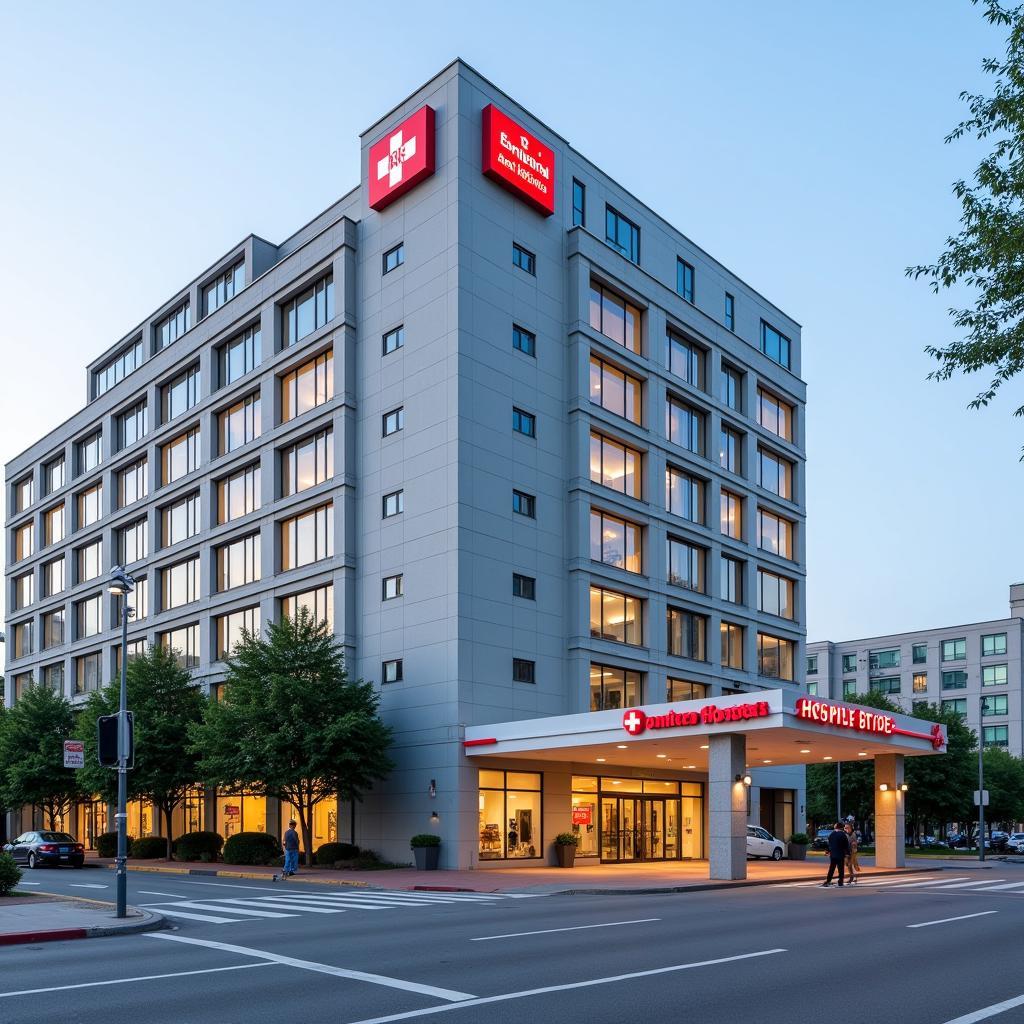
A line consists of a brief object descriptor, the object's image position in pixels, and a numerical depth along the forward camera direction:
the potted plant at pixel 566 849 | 43.22
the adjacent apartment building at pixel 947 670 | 117.44
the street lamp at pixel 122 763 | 21.41
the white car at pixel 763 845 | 51.50
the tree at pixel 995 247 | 15.42
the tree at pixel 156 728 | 48.72
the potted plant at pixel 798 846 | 51.75
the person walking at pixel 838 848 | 31.81
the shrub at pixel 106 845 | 54.25
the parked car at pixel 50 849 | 45.03
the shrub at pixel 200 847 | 48.25
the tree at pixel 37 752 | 57.12
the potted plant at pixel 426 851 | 39.47
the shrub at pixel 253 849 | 43.09
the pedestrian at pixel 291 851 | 35.56
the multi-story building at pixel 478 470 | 42.53
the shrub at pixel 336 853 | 41.12
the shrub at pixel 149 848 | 52.50
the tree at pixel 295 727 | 38.72
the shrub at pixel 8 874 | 25.40
